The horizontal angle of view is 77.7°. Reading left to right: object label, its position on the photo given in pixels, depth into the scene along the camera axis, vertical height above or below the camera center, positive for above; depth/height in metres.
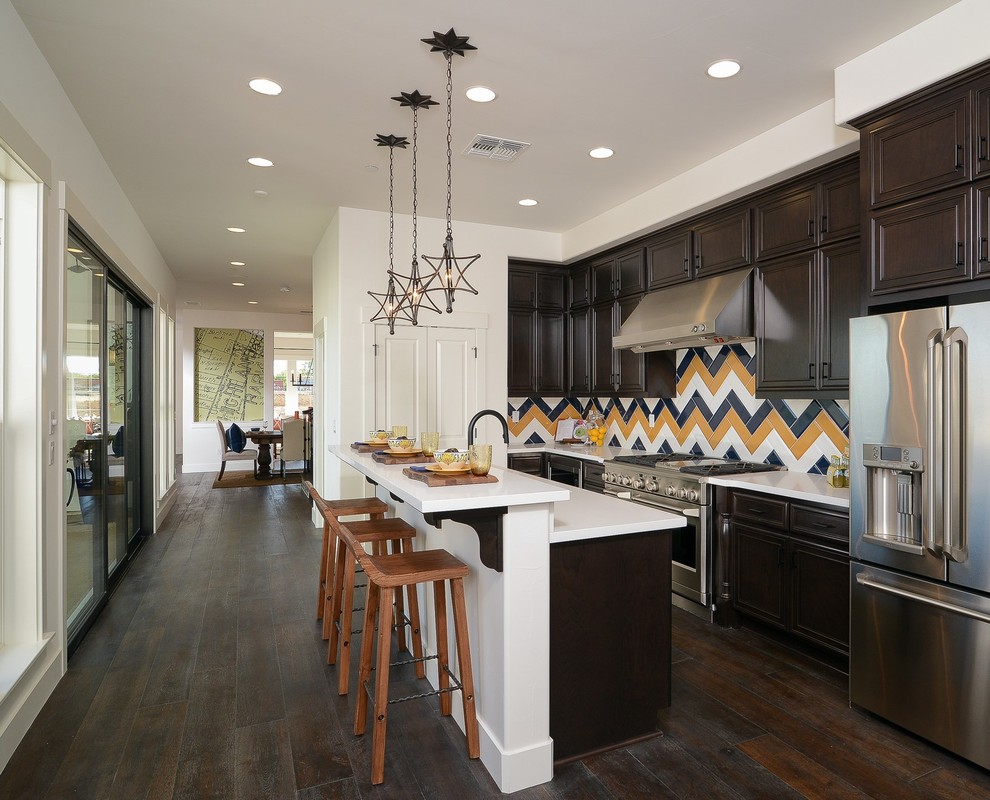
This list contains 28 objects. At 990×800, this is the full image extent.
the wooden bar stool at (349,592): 2.67 -0.88
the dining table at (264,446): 9.34 -0.71
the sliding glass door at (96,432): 3.33 -0.20
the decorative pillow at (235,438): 9.67 -0.59
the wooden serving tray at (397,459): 2.93 -0.28
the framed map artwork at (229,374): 10.83 +0.47
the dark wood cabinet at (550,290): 5.72 +1.04
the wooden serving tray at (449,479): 2.20 -0.29
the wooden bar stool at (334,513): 3.22 -0.63
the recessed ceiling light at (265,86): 2.96 +1.53
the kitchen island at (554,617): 2.06 -0.78
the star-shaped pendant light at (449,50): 2.57 +1.51
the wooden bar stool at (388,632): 2.09 -0.81
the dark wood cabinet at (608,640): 2.19 -0.88
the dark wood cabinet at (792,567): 2.87 -0.84
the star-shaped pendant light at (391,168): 3.55 +1.53
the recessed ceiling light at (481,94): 3.02 +1.53
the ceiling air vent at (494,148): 3.62 +1.53
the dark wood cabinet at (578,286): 5.54 +1.05
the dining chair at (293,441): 9.09 -0.60
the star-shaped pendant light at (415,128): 3.09 +1.51
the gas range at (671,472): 3.66 -0.46
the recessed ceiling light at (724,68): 2.78 +1.53
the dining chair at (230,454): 9.29 -0.81
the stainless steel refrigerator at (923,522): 2.12 -0.45
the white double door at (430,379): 5.03 +0.18
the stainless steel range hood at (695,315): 3.74 +0.56
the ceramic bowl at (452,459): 2.37 -0.23
